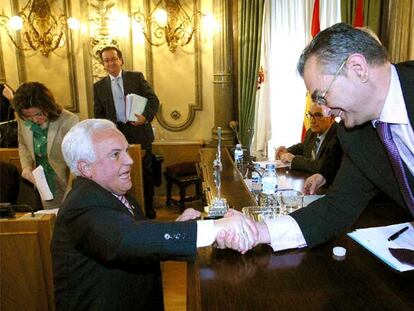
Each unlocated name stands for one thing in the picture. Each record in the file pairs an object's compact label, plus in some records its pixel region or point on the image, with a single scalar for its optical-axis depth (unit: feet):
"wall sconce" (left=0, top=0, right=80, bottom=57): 17.75
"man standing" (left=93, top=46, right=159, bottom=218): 14.76
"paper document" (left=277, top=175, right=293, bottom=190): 7.90
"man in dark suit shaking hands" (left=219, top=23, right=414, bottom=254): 3.82
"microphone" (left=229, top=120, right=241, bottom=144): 15.25
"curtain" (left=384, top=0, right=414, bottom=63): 11.81
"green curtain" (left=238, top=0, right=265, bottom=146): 16.76
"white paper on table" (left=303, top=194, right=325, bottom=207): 6.24
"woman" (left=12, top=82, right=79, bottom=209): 9.82
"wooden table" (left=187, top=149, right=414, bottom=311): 3.33
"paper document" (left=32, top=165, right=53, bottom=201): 10.21
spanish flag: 15.43
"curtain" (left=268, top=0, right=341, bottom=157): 16.44
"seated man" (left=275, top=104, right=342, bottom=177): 9.09
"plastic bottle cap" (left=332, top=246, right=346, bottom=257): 4.22
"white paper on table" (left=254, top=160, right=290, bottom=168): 10.24
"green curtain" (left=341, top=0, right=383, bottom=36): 13.51
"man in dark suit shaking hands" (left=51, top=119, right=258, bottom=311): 4.16
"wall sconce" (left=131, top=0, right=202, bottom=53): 17.48
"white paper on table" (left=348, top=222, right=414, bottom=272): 3.92
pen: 4.45
